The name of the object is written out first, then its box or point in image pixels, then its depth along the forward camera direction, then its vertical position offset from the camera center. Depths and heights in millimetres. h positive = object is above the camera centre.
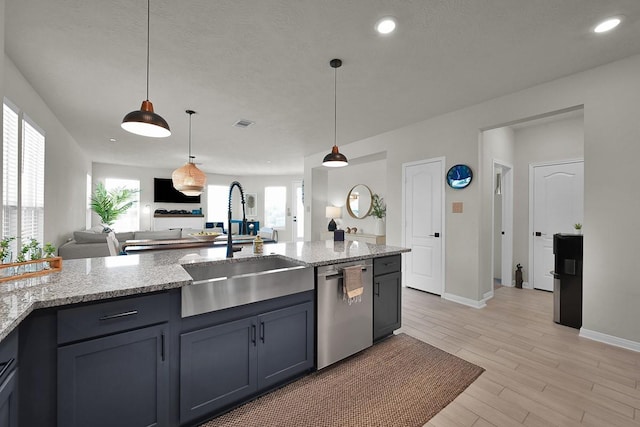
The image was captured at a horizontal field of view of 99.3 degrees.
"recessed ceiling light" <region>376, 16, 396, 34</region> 2000 +1439
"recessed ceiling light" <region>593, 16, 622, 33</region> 2023 +1462
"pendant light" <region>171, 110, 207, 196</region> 3916 +526
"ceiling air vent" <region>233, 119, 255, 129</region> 4212 +1454
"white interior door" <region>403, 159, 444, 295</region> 4043 -143
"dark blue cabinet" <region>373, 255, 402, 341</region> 2553 -784
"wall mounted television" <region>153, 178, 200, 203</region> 8742 +707
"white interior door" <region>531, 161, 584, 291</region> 3996 +126
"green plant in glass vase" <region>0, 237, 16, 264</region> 1419 -207
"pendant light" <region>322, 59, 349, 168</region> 2773 +635
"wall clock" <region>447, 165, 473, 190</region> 3652 +540
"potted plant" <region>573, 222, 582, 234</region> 3298 -135
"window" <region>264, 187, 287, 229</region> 10570 +343
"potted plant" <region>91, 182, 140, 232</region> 7348 +344
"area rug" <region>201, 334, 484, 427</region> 1683 -1262
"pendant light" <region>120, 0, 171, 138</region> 1671 +575
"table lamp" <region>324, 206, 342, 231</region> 6373 +71
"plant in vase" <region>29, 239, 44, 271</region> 1553 -237
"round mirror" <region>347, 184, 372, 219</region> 6324 +336
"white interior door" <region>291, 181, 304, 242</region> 10375 +112
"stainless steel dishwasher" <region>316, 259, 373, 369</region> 2162 -861
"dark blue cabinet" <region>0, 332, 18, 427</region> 952 -617
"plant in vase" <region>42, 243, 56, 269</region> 1623 -234
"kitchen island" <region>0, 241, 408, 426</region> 1175 -641
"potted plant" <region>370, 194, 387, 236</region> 5961 +182
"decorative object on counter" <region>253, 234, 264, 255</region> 2450 -283
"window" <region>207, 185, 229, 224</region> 9750 +451
